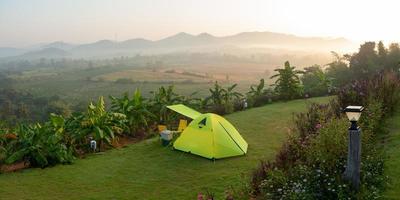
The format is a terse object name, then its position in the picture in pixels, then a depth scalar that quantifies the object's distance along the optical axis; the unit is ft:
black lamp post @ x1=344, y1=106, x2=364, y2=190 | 19.02
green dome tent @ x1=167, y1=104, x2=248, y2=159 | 35.76
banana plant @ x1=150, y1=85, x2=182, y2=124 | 50.93
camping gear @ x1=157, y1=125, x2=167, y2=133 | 44.27
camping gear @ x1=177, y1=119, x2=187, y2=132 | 42.90
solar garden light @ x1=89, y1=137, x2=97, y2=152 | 39.70
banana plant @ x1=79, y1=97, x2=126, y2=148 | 40.18
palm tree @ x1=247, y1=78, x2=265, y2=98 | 69.64
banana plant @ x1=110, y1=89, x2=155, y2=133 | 46.98
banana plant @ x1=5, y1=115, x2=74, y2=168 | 34.58
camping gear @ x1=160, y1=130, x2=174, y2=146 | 40.27
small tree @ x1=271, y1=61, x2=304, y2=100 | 69.77
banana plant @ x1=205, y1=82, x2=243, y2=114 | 60.90
